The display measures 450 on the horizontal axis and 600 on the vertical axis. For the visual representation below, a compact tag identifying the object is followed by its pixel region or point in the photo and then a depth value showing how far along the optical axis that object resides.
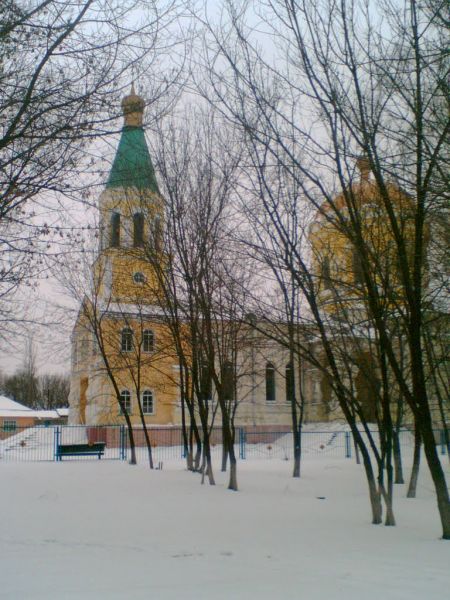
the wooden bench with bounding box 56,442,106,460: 26.25
